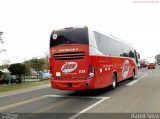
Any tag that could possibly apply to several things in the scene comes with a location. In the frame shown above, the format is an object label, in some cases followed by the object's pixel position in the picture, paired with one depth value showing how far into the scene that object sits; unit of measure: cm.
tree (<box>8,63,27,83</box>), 4034
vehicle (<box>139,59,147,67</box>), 8662
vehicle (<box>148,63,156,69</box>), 7268
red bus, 1583
